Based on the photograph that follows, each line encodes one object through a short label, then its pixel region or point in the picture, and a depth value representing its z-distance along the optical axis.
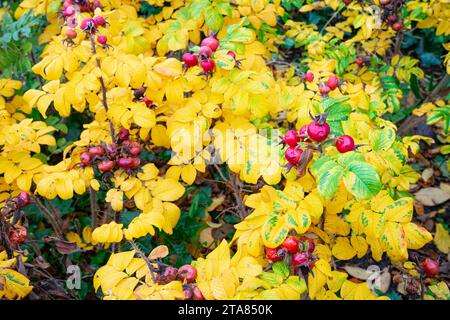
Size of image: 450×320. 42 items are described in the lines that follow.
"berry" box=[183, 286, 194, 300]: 1.01
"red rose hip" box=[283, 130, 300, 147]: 1.08
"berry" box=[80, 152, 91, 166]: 1.46
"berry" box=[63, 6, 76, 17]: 1.45
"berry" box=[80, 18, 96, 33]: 1.30
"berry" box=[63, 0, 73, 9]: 1.51
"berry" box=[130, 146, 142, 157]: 1.47
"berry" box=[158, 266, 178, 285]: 1.09
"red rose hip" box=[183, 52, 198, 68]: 1.34
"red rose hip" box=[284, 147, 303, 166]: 1.08
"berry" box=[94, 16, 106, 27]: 1.35
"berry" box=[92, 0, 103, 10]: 1.57
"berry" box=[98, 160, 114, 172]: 1.43
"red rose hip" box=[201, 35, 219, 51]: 1.30
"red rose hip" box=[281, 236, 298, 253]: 1.07
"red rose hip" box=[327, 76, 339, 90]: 1.41
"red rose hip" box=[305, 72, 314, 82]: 1.49
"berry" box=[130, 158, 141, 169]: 1.46
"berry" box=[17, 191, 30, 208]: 1.42
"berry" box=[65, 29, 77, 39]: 1.36
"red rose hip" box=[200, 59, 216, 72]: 1.30
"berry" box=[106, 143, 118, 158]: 1.46
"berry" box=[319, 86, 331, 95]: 1.37
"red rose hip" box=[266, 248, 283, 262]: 1.10
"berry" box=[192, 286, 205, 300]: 1.02
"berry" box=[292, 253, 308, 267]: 1.07
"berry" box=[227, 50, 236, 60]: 1.37
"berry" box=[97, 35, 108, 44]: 1.35
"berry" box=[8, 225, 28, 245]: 1.39
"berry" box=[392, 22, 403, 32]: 2.02
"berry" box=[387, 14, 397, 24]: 2.00
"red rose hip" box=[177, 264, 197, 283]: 1.08
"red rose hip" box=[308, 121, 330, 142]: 1.02
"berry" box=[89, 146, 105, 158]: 1.46
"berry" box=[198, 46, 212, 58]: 1.28
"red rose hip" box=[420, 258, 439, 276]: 1.34
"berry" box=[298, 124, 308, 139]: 1.06
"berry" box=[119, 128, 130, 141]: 1.54
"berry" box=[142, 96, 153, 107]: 1.54
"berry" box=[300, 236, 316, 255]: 1.11
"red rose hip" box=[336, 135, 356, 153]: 1.03
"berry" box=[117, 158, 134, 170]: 1.44
